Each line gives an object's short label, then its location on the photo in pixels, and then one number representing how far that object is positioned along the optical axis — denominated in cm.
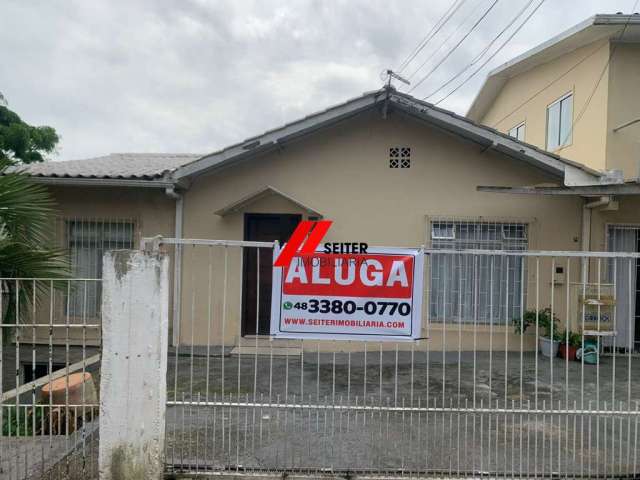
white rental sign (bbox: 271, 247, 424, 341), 407
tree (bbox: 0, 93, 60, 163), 1911
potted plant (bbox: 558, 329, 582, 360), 810
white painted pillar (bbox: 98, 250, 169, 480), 362
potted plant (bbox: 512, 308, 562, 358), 824
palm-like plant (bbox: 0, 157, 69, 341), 426
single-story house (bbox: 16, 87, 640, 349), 859
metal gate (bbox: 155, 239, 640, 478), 397
